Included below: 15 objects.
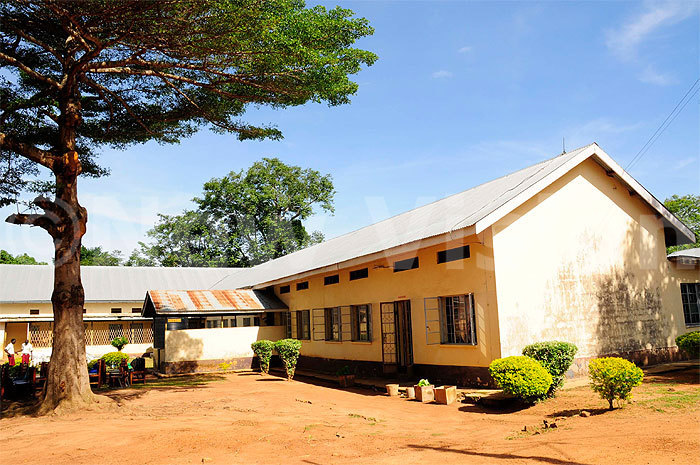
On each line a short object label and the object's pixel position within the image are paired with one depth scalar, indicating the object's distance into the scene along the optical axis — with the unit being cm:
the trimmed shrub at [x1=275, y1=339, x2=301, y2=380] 1705
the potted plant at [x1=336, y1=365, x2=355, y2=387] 1512
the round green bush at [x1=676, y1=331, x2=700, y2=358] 1259
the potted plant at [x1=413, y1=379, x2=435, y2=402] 1169
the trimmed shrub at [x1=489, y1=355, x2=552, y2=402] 959
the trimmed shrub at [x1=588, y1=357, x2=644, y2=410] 826
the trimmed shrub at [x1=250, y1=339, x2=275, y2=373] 1921
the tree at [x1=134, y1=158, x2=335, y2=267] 4375
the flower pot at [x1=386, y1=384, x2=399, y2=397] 1276
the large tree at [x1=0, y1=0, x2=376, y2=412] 970
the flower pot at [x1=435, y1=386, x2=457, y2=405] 1106
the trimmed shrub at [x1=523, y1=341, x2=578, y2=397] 1044
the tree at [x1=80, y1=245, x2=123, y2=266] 5924
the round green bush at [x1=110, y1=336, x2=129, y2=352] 2716
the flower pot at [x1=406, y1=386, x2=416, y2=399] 1222
